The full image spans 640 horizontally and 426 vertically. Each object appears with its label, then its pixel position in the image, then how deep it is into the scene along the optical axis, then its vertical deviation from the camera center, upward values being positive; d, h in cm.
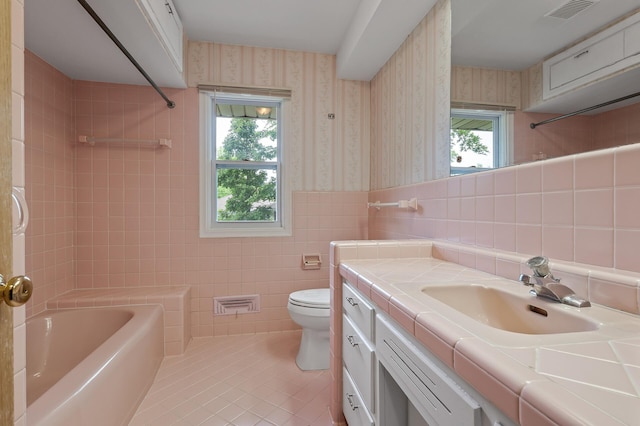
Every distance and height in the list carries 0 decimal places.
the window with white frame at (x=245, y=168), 239 +38
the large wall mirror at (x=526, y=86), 78 +48
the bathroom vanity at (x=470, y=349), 36 -24
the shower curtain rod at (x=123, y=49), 116 +84
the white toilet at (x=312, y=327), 181 -76
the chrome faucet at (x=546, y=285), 71 -19
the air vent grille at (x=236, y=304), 233 -78
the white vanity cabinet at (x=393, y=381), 51 -42
